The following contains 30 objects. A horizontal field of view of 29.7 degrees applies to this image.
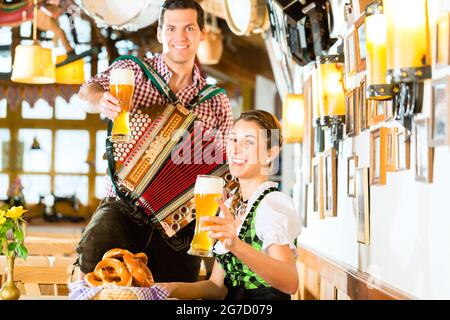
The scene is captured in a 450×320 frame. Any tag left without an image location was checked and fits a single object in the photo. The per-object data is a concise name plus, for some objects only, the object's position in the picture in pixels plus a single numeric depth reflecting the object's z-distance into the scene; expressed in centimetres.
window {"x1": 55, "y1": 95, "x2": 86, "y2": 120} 2038
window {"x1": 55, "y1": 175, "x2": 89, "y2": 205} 1953
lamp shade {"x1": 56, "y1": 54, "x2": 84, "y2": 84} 752
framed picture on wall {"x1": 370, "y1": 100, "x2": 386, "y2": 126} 273
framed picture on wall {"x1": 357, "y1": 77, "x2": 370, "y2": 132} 303
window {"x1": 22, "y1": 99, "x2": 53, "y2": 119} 2047
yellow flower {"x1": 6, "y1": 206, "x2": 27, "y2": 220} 262
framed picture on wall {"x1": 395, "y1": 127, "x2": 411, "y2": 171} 243
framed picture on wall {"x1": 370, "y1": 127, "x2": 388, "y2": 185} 274
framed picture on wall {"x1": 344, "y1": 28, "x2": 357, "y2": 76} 326
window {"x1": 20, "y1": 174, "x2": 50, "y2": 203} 1928
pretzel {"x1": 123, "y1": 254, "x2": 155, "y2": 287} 225
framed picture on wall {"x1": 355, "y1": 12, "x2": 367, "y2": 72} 307
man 304
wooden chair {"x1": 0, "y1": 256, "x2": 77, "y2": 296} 314
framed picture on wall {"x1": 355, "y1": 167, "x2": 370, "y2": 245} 307
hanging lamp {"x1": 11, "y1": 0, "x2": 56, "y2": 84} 552
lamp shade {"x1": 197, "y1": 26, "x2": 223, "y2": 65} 896
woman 230
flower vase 255
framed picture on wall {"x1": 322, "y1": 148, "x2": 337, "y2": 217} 384
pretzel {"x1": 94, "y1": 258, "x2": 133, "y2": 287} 222
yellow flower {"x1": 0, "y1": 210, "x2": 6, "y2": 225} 261
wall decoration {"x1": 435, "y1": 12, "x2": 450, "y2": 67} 205
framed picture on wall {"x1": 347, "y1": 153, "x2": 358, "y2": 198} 333
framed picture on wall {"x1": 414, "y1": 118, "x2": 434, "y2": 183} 221
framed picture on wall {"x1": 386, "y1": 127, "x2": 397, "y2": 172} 262
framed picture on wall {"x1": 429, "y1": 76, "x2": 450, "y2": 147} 202
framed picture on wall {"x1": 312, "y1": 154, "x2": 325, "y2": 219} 427
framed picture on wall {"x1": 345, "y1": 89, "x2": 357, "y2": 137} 327
